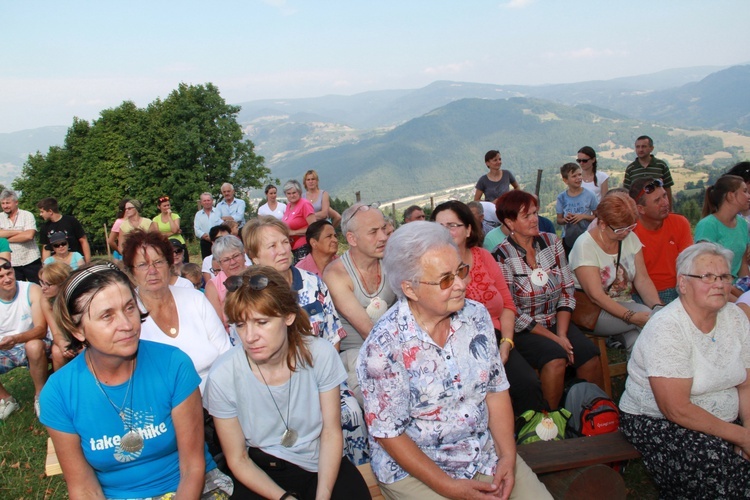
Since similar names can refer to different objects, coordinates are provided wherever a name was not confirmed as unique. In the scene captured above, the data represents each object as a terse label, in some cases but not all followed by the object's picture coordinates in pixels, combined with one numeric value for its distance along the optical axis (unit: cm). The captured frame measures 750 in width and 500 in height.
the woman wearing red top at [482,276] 362
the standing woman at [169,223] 831
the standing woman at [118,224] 789
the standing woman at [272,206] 882
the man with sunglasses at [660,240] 438
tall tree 3925
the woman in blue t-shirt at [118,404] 207
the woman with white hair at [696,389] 252
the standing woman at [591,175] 735
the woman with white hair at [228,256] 438
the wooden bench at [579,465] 249
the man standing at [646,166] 717
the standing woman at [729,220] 434
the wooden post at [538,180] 1554
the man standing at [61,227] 700
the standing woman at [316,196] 831
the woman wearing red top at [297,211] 779
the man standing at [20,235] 658
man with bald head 346
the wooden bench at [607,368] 376
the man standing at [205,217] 875
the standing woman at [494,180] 791
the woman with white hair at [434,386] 218
